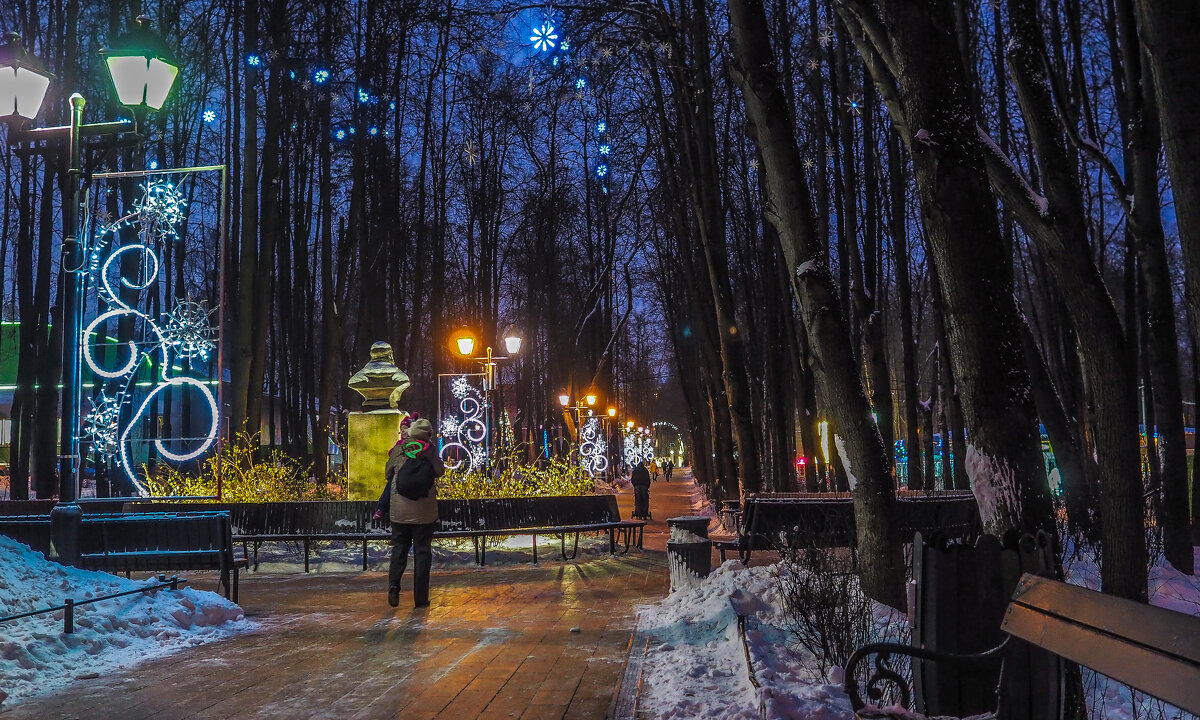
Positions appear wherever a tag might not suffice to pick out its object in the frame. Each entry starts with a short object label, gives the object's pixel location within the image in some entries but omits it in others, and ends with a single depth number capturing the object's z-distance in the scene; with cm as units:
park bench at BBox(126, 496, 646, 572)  1523
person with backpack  1009
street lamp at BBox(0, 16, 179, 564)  898
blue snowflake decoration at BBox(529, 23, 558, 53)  1307
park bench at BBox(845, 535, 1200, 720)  264
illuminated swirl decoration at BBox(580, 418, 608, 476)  3997
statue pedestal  1748
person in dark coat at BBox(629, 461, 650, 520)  2552
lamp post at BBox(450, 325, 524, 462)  2138
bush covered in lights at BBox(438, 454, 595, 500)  1848
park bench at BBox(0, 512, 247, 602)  1006
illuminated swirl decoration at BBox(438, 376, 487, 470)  2494
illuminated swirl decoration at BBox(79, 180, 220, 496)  1633
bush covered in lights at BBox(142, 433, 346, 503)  1761
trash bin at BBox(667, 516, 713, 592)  1003
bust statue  1766
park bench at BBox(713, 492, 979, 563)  1259
